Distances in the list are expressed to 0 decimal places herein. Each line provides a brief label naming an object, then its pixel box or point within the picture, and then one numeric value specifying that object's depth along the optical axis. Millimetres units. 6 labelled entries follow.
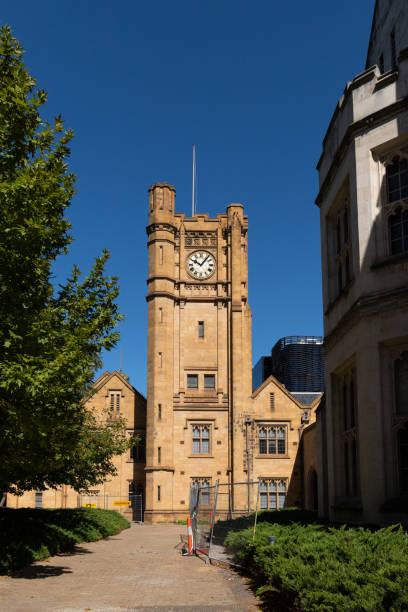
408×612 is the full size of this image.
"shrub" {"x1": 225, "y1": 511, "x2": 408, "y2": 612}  7336
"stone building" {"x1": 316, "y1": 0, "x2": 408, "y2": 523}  12586
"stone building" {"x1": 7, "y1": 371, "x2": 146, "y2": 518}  47375
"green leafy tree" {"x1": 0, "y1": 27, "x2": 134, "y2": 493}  12555
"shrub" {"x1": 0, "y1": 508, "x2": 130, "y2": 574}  16300
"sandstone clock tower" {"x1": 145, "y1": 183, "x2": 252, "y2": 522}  45875
